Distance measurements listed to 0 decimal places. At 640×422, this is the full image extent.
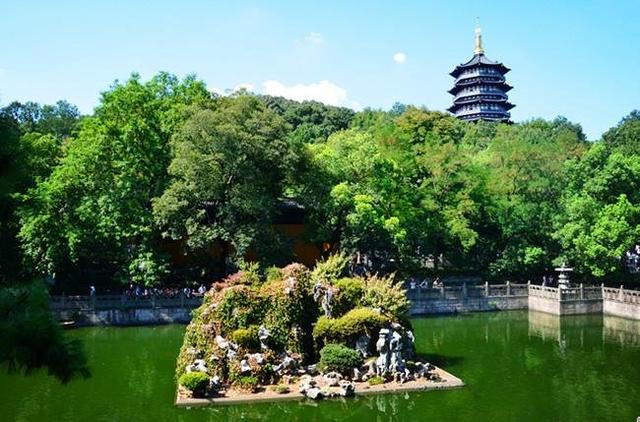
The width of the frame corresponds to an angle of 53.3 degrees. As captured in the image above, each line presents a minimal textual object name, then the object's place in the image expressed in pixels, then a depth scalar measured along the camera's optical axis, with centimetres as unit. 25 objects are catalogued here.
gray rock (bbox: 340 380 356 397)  1720
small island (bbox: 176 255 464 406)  1750
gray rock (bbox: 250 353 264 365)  1791
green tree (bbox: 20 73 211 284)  2917
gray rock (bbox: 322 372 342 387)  1770
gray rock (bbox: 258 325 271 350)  1848
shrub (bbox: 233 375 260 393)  1741
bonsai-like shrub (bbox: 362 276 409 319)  1975
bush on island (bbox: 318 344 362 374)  1819
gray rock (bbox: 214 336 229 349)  1805
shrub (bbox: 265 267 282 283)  2102
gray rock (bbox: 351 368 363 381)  1816
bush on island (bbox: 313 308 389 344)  1883
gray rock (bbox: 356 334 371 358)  1886
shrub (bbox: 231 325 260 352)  1831
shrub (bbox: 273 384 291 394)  1723
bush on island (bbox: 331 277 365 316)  1975
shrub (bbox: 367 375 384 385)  1794
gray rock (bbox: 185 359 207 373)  1766
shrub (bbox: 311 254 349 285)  2042
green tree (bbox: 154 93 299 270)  2967
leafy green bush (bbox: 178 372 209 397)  1678
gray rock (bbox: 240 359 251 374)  1766
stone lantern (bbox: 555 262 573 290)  3262
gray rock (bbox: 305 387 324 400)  1697
